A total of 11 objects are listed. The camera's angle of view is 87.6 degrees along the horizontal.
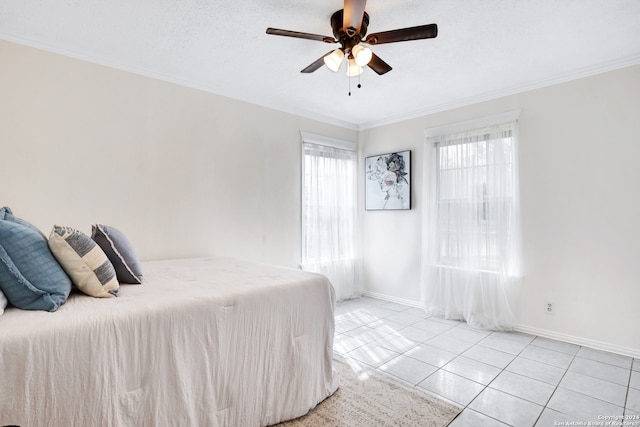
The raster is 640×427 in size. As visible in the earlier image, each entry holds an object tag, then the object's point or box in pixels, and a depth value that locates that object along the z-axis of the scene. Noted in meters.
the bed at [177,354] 1.23
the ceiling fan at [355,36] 1.88
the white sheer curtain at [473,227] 3.50
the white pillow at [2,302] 1.33
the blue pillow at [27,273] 1.39
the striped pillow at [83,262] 1.58
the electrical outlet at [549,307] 3.27
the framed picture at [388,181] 4.43
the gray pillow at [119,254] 1.94
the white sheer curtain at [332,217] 4.30
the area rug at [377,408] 1.94
